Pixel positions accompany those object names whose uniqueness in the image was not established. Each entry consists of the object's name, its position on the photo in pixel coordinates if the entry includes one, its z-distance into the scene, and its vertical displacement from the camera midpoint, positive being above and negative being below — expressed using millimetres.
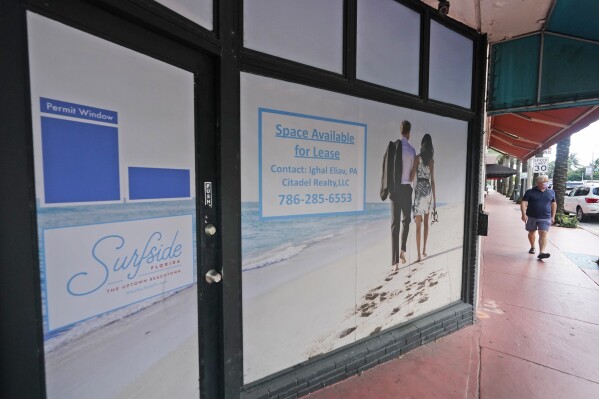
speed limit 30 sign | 13117 +812
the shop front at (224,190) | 1362 -37
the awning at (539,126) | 5417 +1224
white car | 13227 -698
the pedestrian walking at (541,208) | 6676 -482
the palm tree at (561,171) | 12055 +523
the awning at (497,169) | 11133 +538
